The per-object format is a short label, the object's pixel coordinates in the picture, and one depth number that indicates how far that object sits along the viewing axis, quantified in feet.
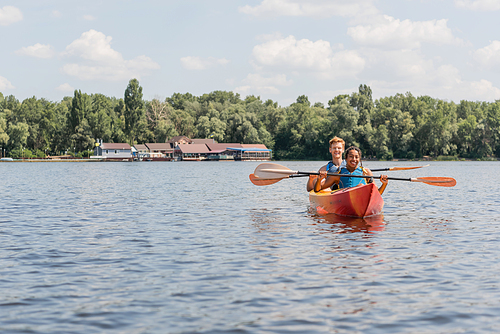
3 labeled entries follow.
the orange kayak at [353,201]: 48.55
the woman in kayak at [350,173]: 49.39
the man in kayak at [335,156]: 52.29
